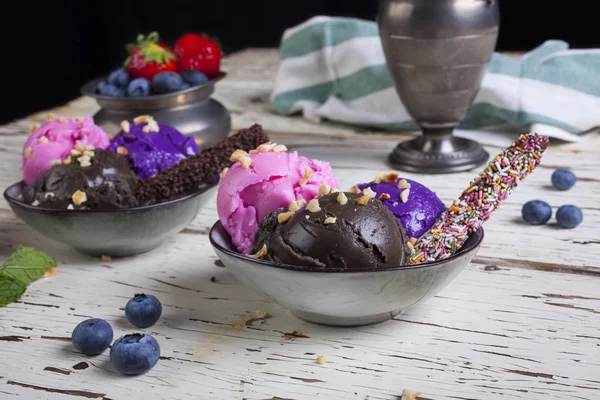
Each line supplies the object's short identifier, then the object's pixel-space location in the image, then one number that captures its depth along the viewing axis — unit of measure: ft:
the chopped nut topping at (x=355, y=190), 2.15
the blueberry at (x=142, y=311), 2.17
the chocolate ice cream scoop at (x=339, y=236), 2.05
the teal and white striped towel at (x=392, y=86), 3.18
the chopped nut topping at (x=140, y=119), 2.64
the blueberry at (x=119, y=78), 3.06
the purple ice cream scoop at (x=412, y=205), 2.23
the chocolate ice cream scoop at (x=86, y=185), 2.37
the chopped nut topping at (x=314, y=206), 2.08
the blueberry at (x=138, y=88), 3.01
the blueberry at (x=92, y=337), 2.10
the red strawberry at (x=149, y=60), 3.09
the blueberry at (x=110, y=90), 3.03
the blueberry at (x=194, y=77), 3.05
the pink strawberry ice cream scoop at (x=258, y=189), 2.24
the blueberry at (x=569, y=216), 2.54
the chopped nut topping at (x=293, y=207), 2.13
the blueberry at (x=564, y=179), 2.75
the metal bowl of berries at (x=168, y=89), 3.00
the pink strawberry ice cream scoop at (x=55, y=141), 2.51
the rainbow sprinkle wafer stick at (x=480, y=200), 2.16
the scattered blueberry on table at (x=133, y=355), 2.04
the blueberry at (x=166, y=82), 3.00
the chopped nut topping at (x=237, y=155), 2.29
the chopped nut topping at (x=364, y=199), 2.09
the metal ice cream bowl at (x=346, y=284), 2.02
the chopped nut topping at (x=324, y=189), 2.15
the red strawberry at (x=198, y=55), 3.16
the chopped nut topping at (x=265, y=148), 2.30
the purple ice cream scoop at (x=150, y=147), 2.55
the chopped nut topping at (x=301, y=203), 2.14
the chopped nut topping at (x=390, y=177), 2.29
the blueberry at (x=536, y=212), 2.57
